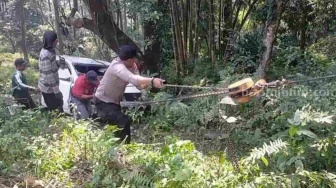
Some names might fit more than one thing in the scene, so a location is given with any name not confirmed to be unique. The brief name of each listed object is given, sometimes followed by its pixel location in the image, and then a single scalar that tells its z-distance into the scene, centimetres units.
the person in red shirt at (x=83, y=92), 717
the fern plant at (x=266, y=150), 361
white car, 897
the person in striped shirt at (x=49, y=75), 670
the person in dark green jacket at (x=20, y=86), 757
